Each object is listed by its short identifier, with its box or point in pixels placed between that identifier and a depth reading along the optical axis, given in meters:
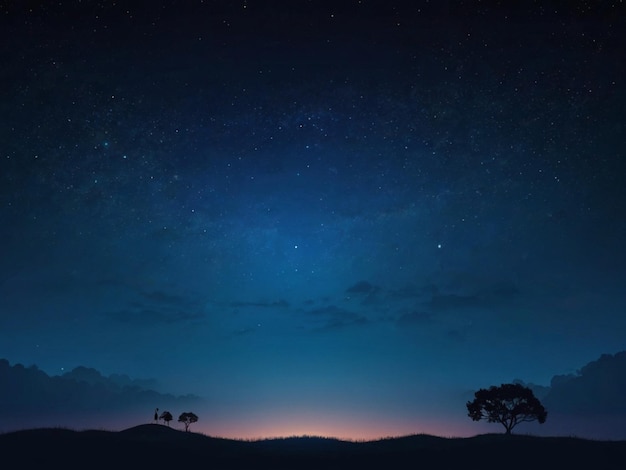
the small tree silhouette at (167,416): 76.56
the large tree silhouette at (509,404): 69.50
